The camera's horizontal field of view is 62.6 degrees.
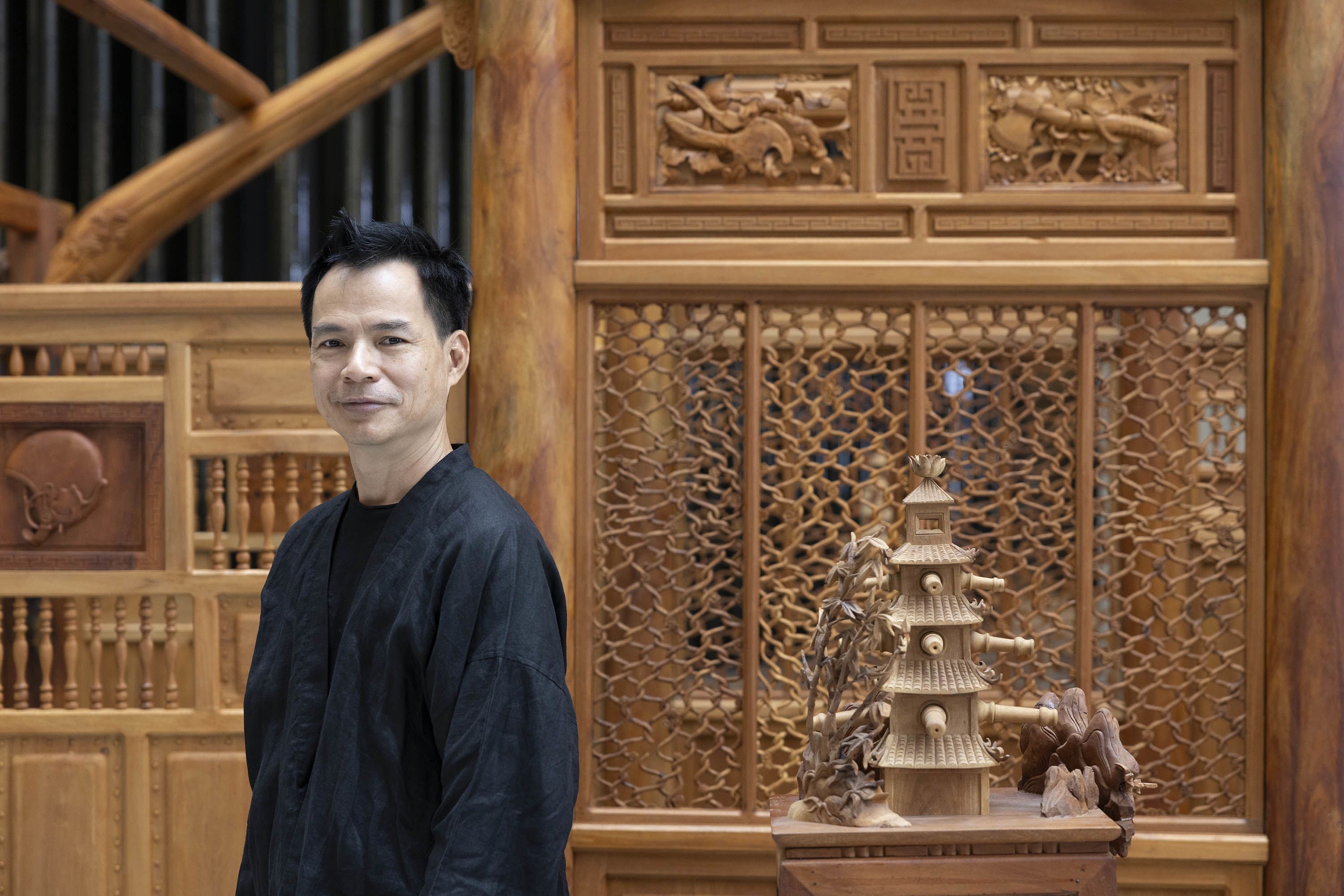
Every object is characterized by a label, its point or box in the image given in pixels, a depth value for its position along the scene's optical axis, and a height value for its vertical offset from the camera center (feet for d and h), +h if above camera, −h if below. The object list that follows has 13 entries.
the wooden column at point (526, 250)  8.25 +1.31
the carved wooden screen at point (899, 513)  8.46 -0.67
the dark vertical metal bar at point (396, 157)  14.21 +3.45
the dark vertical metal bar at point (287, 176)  14.17 +3.19
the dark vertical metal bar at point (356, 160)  14.26 +3.40
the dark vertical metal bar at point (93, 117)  14.10 +3.90
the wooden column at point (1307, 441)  7.98 -0.09
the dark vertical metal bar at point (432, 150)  14.17 +3.56
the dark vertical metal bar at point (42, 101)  14.05 +4.08
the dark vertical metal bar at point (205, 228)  14.10 +2.49
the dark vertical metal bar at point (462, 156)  14.35 +3.49
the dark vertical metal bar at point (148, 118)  14.17 +3.92
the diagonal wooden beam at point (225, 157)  11.69 +2.92
